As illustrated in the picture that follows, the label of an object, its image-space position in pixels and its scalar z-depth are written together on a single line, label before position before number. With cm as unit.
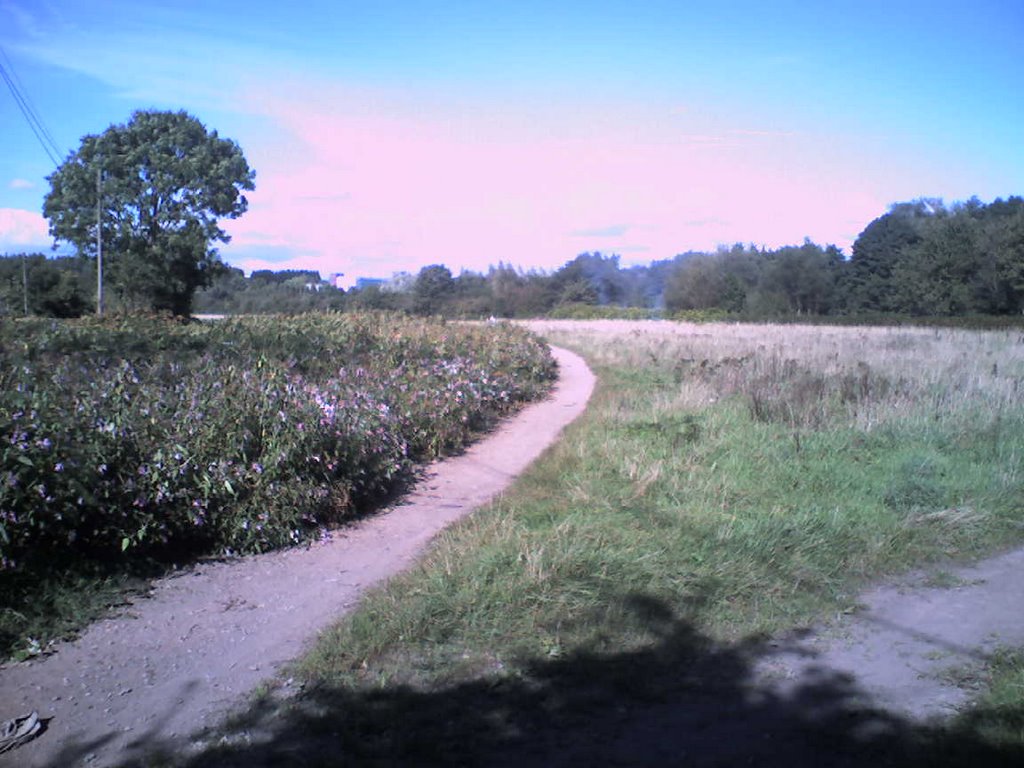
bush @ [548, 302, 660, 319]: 5848
